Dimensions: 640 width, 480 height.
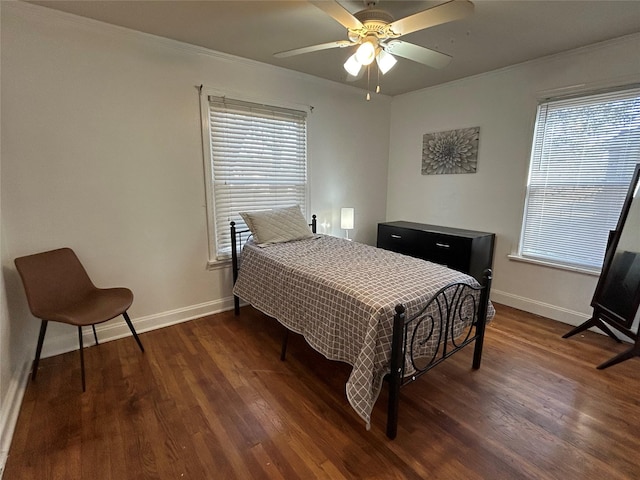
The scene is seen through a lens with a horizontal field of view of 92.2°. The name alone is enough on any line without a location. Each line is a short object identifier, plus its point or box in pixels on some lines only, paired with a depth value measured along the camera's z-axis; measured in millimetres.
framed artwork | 3465
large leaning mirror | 2258
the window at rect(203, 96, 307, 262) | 2928
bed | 1583
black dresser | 3141
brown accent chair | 2006
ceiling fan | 1503
